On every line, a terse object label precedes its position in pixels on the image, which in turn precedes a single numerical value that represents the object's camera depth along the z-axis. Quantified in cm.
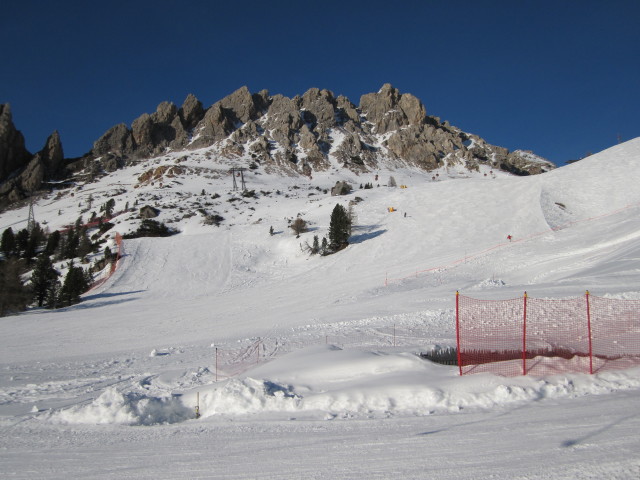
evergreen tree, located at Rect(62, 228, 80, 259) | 4459
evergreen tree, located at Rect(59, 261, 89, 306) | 2788
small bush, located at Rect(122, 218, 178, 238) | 4841
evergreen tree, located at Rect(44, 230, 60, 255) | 4734
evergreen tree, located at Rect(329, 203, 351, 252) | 3547
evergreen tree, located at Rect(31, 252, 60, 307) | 2973
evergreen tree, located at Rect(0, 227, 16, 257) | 4925
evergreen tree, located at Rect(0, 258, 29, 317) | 2608
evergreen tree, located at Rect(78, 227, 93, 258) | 4353
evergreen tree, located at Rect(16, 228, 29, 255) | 4997
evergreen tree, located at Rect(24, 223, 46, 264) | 4797
